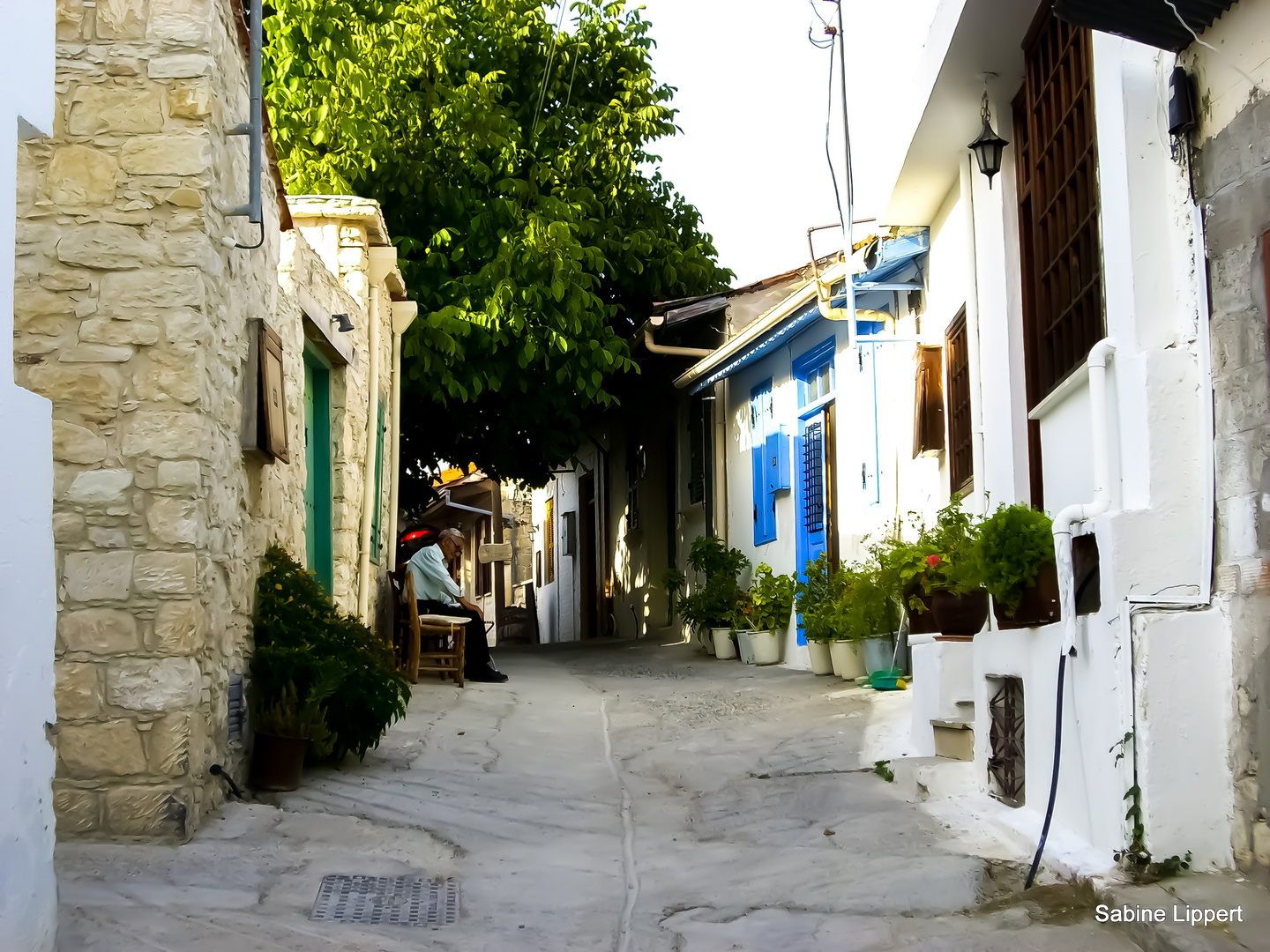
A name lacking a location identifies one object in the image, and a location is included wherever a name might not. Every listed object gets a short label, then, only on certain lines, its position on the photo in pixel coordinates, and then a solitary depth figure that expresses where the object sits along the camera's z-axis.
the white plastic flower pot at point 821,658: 9.91
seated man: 10.21
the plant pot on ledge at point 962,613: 6.55
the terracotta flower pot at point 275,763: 5.53
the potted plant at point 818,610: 9.55
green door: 8.58
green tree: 11.66
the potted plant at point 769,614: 11.41
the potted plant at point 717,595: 12.45
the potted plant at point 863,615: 8.65
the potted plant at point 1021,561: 4.80
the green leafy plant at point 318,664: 5.67
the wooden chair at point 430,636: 9.43
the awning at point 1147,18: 3.91
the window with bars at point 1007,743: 5.32
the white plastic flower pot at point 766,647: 11.53
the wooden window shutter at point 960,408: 8.02
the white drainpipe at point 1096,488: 4.35
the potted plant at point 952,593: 6.41
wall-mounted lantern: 6.50
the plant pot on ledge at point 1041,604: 4.71
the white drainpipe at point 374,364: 9.39
